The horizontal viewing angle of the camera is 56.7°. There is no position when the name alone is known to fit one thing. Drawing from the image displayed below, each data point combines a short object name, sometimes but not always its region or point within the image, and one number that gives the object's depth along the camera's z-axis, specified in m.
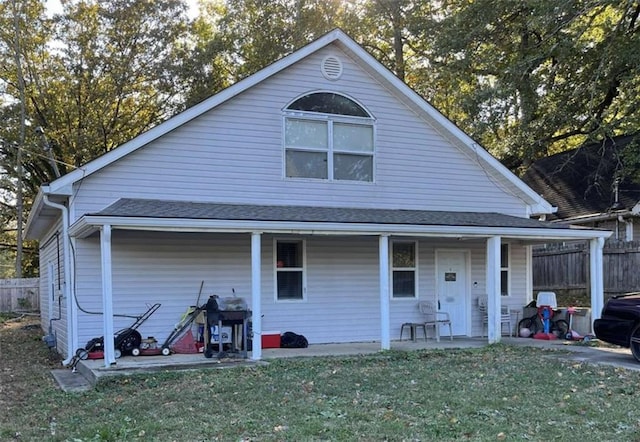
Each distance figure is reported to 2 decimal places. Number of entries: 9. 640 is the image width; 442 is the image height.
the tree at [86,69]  26.25
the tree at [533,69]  16.23
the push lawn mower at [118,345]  9.59
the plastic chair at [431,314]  12.39
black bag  11.15
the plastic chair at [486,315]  12.92
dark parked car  8.98
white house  10.27
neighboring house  17.67
